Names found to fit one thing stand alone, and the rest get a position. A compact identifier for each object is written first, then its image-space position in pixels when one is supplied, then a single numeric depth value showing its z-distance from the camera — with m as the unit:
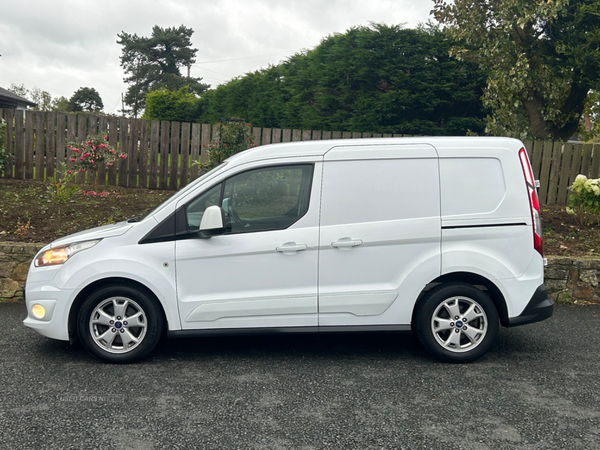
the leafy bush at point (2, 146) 11.22
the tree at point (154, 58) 58.16
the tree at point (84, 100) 87.94
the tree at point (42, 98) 49.44
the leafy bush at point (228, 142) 10.19
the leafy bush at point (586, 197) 8.48
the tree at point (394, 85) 14.93
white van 4.72
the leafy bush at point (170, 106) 26.80
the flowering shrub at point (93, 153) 10.33
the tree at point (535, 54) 10.77
